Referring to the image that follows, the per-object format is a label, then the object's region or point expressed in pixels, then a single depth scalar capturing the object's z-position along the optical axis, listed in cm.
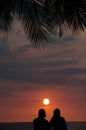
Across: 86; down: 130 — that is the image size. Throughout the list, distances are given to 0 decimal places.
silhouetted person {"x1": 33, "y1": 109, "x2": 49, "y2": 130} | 1062
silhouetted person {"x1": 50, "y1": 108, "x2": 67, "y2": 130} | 1074
